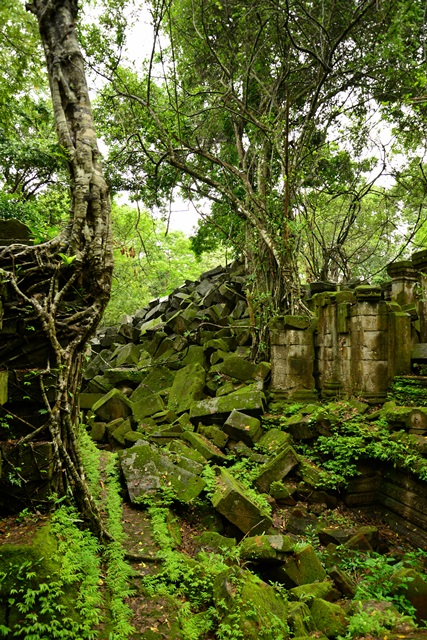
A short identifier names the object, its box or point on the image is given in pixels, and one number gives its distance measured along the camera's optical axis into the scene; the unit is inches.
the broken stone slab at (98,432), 293.7
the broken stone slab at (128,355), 475.5
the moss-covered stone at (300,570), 166.4
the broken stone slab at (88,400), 362.9
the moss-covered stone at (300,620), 129.4
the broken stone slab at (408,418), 248.2
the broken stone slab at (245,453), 267.3
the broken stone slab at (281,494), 240.8
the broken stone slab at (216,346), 424.2
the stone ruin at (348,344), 296.2
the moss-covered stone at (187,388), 351.9
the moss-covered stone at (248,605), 121.5
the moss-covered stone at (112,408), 319.6
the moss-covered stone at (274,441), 274.8
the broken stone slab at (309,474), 253.9
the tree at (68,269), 142.5
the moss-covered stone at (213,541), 174.1
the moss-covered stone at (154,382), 387.5
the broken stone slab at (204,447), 254.0
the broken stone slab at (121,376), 404.5
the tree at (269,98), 380.2
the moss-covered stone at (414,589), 163.9
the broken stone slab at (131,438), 259.0
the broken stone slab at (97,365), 444.6
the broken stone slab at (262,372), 358.3
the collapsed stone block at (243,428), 285.3
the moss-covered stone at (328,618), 139.3
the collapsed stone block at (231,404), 309.3
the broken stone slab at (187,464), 220.4
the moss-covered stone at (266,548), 161.9
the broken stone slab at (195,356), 415.9
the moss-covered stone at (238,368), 365.4
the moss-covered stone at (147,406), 335.9
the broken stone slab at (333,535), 213.5
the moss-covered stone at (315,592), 150.5
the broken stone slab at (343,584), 173.0
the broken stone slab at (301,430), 288.8
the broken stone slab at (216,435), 285.1
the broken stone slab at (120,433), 270.4
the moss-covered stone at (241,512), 188.5
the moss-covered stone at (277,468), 245.9
